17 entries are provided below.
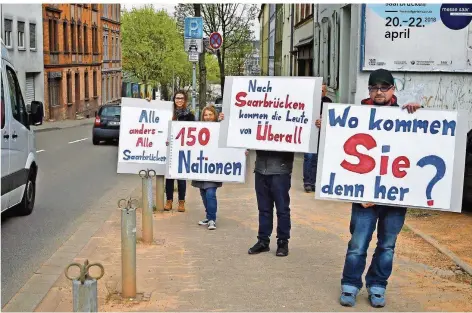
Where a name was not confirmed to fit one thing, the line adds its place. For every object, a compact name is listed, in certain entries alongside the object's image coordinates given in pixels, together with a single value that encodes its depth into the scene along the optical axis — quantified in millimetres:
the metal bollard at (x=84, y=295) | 3832
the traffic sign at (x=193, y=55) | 14086
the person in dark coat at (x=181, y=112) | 9172
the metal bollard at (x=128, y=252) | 5469
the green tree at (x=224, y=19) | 37094
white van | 8664
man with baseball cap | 5348
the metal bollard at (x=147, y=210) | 7457
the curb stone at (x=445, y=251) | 6457
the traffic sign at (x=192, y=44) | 14148
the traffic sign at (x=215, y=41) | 15578
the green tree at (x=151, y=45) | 65500
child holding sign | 8414
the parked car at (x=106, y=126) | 23250
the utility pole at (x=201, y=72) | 16516
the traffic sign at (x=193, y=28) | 13967
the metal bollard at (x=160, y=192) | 9469
